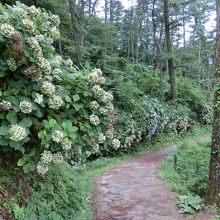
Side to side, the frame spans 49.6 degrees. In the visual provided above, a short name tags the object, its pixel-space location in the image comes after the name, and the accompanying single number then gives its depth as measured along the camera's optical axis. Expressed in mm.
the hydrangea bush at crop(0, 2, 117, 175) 2702
